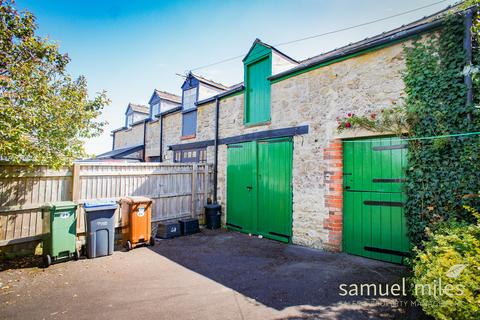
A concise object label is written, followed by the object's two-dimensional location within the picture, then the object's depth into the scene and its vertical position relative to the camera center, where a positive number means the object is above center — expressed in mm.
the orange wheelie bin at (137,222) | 5867 -1336
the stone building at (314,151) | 4852 +527
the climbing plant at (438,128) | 3789 +780
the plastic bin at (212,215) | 8117 -1552
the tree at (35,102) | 4246 +1376
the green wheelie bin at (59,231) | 4766 -1293
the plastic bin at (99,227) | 5246 -1308
